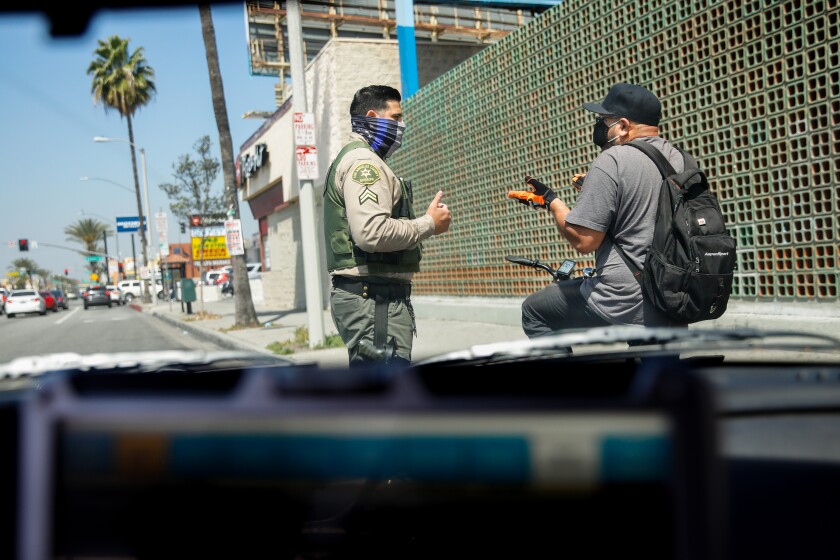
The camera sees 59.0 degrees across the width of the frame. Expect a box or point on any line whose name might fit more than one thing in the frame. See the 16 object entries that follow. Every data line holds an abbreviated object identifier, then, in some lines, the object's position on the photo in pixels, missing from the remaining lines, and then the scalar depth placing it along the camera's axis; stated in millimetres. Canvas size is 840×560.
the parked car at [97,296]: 38969
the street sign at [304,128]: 9094
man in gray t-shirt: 2930
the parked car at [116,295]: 46731
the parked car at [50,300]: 38412
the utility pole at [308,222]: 9383
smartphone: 3658
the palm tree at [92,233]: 51781
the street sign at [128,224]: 36678
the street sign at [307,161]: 9219
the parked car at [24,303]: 32938
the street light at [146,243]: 31184
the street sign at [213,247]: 24312
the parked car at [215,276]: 43406
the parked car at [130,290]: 49775
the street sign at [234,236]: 14375
